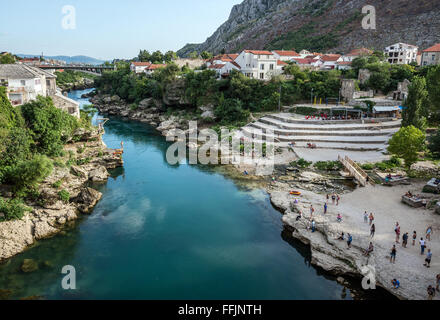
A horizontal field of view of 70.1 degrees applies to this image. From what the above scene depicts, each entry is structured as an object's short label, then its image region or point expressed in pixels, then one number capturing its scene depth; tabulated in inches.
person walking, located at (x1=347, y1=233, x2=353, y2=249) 801.8
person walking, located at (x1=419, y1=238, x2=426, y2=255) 739.4
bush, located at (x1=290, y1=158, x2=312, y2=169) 1438.2
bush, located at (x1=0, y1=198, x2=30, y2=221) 897.5
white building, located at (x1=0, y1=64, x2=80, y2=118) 1303.3
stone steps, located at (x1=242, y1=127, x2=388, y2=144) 1638.8
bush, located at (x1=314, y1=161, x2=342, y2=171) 1387.8
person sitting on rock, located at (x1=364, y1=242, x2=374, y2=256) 765.9
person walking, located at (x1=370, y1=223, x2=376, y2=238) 826.2
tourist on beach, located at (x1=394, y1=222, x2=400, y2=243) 804.3
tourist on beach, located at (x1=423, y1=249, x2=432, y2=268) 702.5
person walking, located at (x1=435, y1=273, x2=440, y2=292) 641.0
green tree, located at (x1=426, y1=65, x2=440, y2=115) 1368.1
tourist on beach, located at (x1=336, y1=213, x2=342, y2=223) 916.0
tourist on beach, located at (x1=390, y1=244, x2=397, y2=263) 725.9
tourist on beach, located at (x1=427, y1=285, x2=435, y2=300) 621.6
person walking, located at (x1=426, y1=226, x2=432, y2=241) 793.6
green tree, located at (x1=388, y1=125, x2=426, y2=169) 1165.1
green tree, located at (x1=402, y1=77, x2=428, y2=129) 1390.3
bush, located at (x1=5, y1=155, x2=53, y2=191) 978.1
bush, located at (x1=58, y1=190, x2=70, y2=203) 1066.7
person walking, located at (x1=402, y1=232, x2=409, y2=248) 771.4
